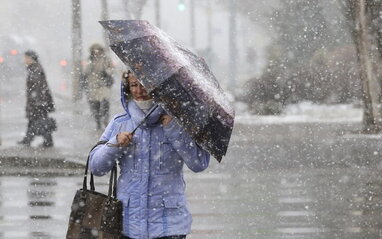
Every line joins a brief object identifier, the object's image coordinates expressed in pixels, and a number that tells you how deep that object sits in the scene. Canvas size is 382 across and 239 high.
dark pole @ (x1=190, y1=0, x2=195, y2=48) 45.12
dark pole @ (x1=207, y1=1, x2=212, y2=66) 39.05
